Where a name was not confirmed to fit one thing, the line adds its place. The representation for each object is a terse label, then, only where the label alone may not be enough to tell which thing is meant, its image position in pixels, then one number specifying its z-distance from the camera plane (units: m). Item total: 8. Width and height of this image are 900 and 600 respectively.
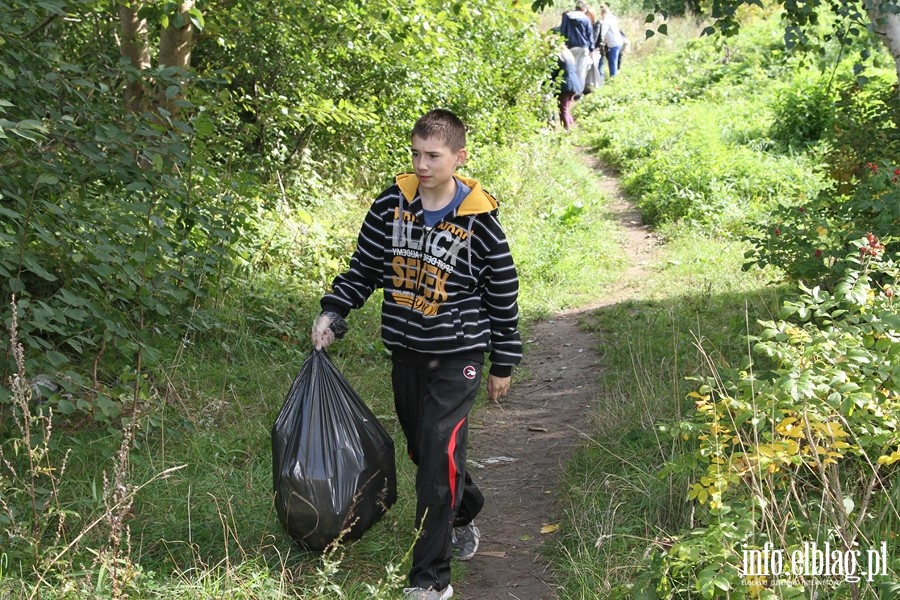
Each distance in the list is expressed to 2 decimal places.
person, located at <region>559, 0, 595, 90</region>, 17.27
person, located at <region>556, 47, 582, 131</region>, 15.98
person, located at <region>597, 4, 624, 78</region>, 20.14
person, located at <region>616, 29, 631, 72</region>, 22.65
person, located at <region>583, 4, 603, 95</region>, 18.70
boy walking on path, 3.75
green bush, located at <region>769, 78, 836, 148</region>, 12.69
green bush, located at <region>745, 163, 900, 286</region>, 5.12
